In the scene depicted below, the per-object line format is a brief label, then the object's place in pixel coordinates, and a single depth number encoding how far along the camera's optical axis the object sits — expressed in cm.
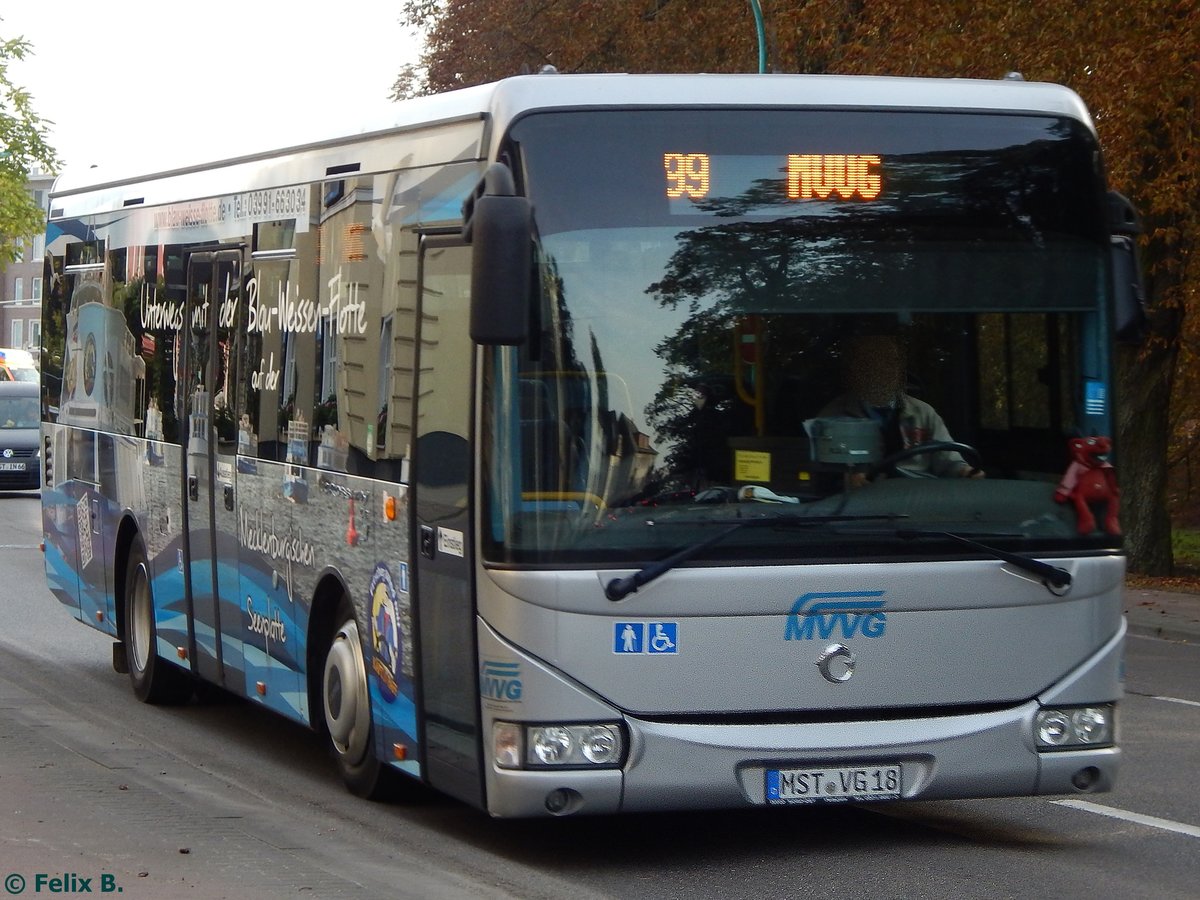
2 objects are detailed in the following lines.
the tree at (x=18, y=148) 5891
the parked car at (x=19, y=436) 3891
